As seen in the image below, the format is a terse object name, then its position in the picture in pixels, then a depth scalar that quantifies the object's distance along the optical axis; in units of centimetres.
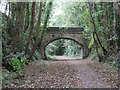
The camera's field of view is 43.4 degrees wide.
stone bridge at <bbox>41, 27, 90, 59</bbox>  1908
